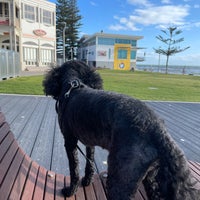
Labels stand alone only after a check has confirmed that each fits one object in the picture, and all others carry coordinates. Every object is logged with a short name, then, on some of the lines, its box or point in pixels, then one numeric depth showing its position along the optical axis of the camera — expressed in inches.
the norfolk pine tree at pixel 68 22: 1830.7
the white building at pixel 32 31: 800.9
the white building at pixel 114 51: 1631.4
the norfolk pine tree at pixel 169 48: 1429.6
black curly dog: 41.1
